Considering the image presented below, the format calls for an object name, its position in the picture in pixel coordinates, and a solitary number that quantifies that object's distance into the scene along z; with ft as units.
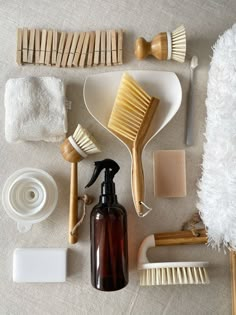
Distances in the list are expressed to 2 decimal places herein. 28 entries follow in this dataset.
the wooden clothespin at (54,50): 2.65
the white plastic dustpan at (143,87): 2.59
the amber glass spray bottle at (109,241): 2.38
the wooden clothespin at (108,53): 2.65
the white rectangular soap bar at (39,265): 2.51
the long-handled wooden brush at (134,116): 2.47
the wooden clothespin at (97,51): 2.65
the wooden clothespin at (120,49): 2.64
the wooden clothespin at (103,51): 2.65
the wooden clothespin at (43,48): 2.64
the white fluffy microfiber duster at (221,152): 2.21
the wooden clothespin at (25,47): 2.64
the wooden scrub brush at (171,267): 2.37
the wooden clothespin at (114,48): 2.65
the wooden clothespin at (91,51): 2.65
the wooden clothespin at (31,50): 2.64
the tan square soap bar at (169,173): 2.59
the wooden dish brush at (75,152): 2.46
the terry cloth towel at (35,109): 2.48
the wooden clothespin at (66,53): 2.65
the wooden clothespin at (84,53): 2.64
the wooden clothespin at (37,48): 2.64
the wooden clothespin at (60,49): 2.65
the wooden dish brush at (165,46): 2.55
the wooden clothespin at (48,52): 2.64
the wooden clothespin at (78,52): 2.64
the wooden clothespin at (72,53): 2.65
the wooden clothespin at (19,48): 2.64
